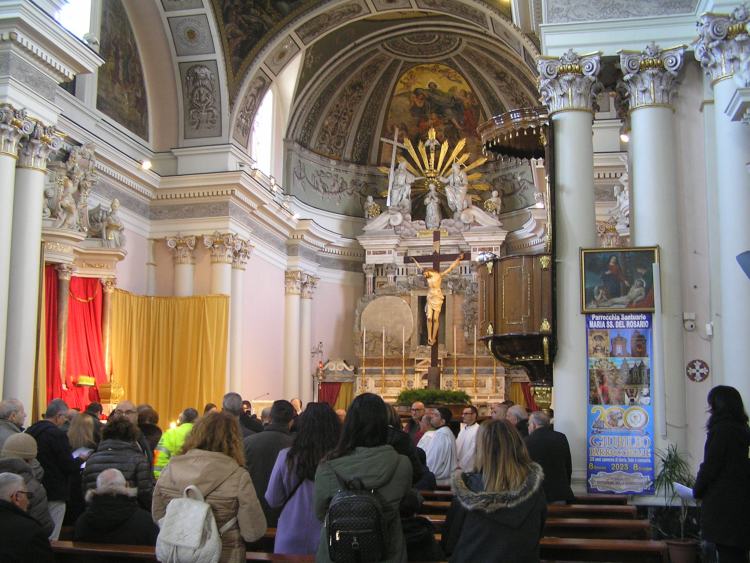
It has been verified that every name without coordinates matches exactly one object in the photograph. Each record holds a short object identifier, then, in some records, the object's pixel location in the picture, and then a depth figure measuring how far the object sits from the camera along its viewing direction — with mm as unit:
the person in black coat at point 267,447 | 5828
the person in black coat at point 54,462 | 6316
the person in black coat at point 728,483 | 5301
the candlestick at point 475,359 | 21650
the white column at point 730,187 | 8445
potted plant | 8355
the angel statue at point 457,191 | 23422
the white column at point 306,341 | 22453
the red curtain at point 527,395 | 21177
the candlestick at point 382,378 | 22203
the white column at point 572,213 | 9086
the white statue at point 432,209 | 23689
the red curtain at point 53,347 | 13102
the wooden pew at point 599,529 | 6004
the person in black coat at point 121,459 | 5792
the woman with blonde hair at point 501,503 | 3918
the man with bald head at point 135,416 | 6281
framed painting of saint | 8992
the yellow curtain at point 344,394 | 22750
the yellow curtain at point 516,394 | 21672
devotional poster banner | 8828
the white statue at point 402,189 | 23953
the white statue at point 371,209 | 24406
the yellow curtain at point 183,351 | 17469
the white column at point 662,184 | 8875
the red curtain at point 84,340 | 14219
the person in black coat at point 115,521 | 4934
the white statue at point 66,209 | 12711
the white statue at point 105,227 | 14797
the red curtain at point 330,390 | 22719
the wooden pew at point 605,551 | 5137
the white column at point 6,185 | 10586
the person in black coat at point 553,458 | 7296
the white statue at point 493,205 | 23344
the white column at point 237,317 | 18234
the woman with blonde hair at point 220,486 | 4207
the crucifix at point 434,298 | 19453
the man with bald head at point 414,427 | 9023
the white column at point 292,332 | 21938
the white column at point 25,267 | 10914
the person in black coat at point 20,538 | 3803
